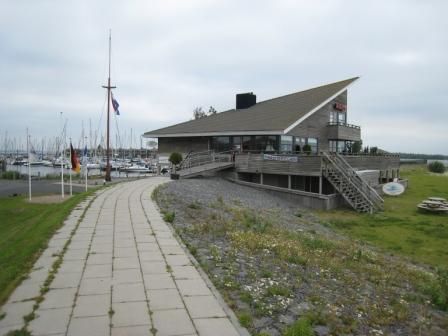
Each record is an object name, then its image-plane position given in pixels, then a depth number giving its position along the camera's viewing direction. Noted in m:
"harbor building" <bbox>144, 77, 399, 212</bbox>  24.02
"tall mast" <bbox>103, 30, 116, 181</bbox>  32.91
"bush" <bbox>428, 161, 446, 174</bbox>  71.62
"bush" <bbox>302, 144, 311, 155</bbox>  30.30
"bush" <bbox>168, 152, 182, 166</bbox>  30.59
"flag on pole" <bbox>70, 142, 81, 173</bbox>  23.38
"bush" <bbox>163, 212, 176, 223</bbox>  12.04
